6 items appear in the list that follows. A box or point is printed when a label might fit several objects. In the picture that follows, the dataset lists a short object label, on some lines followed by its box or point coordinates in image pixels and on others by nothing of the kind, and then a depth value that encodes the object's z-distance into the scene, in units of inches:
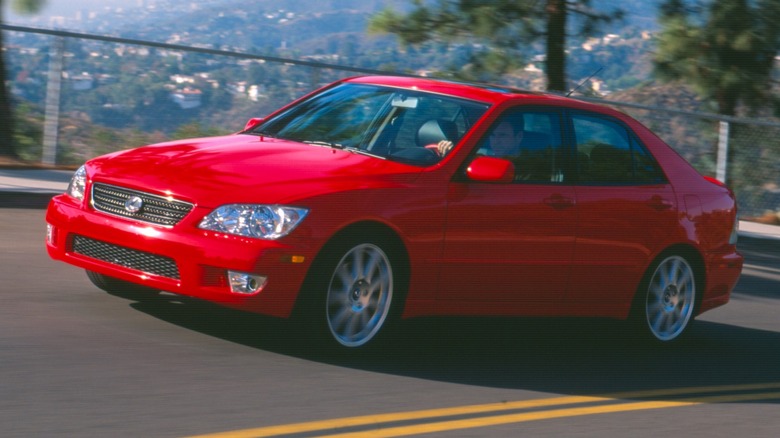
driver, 308.3
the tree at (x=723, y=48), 754.2
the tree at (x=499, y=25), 784.3
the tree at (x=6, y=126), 573.9
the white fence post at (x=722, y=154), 718.5
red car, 272.4
